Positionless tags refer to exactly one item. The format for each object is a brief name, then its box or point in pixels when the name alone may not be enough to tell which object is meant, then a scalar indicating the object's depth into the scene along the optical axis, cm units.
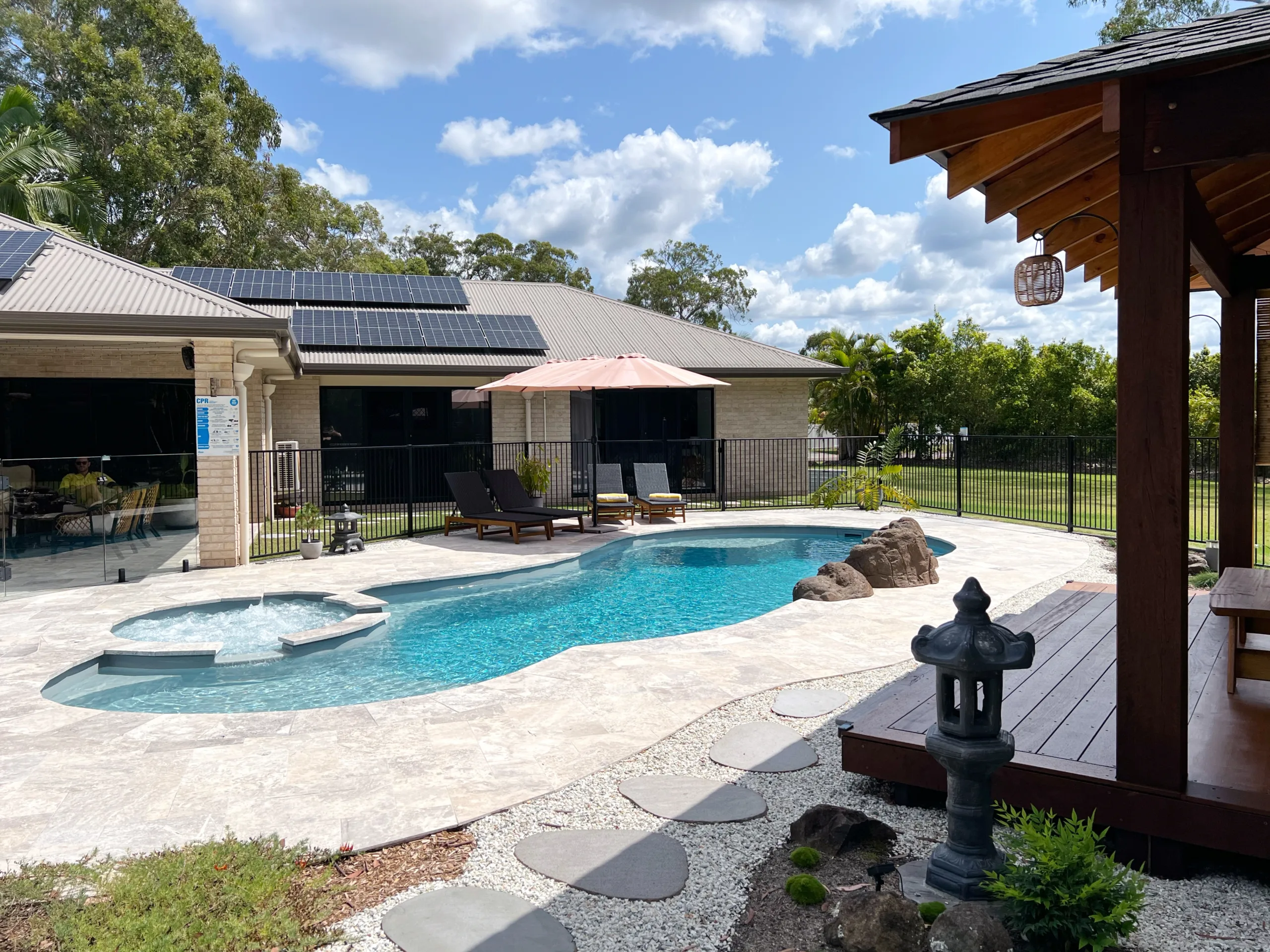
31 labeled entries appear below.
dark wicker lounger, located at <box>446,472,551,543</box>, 1306
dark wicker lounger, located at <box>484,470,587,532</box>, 1407
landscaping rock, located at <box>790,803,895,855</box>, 346
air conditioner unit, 1482
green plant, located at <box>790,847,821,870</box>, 331
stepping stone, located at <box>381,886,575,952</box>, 287
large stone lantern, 292
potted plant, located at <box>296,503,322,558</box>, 1151
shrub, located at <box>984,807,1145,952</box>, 253
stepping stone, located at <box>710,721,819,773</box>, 448
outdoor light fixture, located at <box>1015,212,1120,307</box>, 457
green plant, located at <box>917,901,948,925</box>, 277
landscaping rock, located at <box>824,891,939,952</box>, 262
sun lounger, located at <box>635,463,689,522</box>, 1512
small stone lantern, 1217
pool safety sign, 1000
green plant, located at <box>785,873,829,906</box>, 306
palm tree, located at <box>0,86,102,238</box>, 2111
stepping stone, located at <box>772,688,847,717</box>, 530
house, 980
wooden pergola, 292
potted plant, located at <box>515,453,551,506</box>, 1579
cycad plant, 1645
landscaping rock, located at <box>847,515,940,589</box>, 923
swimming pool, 652
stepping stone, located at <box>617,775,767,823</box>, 389
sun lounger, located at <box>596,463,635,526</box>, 1508
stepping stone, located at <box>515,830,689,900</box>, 326
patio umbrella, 1246
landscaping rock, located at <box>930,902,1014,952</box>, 253
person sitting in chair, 991
